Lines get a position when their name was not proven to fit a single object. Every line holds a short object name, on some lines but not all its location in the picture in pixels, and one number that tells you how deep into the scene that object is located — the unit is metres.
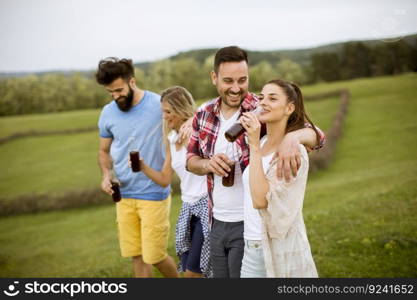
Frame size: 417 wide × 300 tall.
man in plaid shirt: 3.21
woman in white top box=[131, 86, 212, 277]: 3.94
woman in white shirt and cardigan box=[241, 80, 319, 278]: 2.79
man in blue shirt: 4.68
